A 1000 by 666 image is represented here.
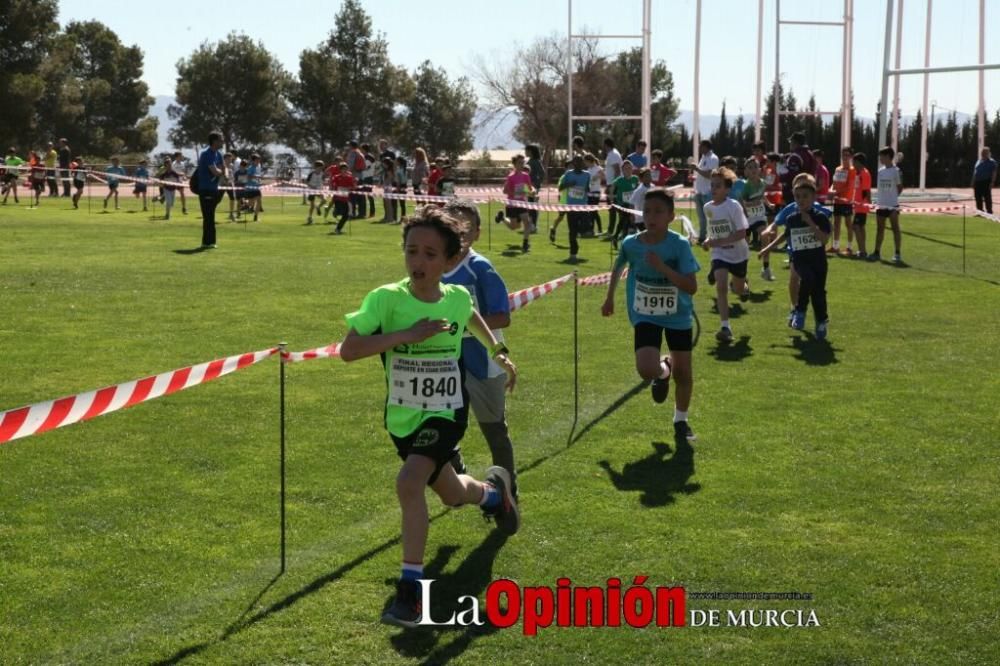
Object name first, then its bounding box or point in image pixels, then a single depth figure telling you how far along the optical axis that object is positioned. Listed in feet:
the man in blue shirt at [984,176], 103.04
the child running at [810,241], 46.26
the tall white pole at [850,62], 135.03
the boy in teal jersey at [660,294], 29.78
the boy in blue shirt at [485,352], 22.91
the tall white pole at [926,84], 124.98
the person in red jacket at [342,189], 102.89
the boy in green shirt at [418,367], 18.07
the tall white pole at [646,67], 133.90
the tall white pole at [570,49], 140.56
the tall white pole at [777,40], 144.36
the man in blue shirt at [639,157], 97.81
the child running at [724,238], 45.03
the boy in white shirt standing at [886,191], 79.10
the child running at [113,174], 132.07
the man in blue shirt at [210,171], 77.20
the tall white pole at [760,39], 143.74
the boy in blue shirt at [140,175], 142.98
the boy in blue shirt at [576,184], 85.71
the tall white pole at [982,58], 126.21
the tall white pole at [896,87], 116.26
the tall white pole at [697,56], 136.56
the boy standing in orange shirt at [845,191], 81.00
